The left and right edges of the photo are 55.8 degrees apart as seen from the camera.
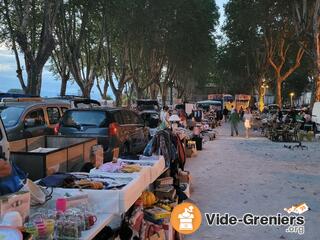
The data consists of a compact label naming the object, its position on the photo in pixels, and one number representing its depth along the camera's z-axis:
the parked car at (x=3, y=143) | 3.45
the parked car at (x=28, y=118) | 7.84
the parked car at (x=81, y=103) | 11.21
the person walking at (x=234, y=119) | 16.79
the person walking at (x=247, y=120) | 16.40
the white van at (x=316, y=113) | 14.68
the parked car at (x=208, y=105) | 29.55
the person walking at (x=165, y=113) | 13.70
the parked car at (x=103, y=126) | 7.93
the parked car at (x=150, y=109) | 15.96
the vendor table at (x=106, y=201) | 2.43
